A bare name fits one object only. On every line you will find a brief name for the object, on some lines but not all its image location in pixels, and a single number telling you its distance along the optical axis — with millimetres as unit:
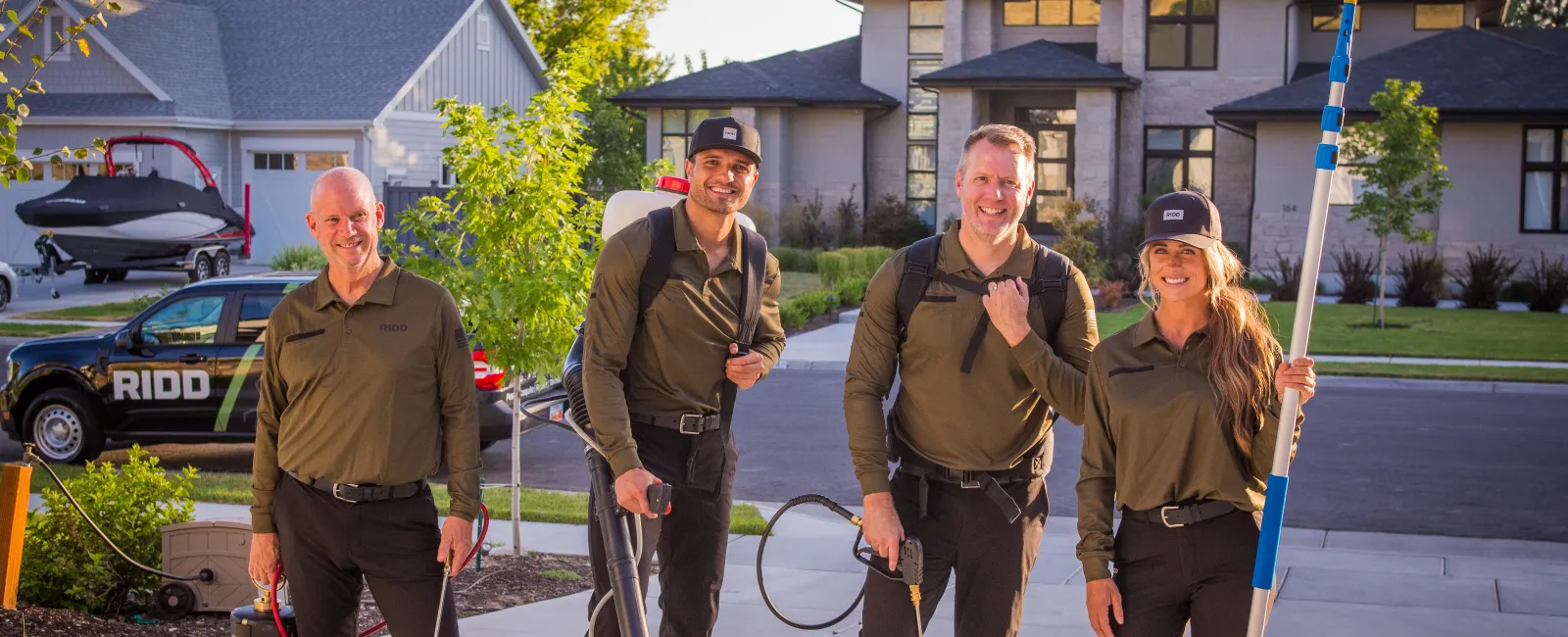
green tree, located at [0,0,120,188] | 6008
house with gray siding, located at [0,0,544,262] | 34156
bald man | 4715
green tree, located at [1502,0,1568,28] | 67062
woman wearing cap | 4191
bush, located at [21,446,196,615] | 7105
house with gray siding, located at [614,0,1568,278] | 29484
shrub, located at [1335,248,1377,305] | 27828
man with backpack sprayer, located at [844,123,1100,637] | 4652
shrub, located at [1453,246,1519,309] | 27094
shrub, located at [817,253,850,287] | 28203
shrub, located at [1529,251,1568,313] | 26453
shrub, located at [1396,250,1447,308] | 27531
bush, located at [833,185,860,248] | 35075
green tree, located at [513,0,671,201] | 37938
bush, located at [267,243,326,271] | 25922
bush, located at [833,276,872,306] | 26641
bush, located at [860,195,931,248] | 34875
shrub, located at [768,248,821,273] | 32594
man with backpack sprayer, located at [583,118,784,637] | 5055
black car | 12197
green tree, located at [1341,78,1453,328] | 23609
